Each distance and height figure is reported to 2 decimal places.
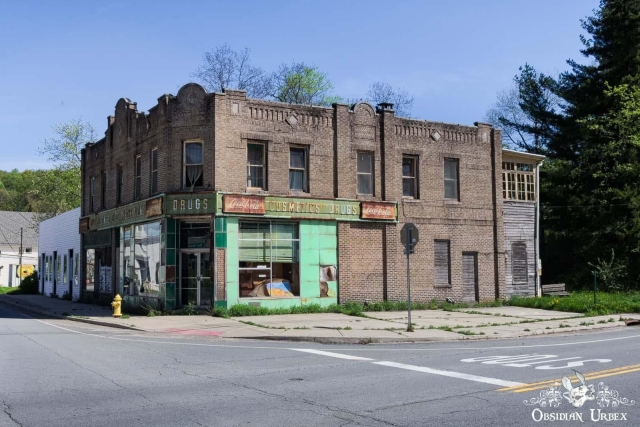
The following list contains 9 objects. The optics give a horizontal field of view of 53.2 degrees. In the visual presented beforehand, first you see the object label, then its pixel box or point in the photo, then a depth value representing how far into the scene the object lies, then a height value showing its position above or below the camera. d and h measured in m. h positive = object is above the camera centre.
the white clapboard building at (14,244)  63.19 +1.05
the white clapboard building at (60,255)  34.38 -0.08
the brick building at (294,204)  22.41 +1.83
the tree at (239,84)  50.81 +13.40
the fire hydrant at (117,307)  22.27 -1.88
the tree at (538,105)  43.19 +10.03
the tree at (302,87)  53.62 +13.86
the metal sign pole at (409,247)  17.50 +0.11
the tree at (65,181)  56.81 +6.50
